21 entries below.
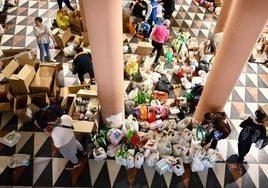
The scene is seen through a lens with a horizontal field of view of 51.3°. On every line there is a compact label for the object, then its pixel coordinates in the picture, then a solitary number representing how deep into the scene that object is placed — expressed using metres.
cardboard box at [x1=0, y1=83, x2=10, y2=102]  5.66
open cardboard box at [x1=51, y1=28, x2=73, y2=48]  7.16
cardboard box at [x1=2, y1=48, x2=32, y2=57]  6.16
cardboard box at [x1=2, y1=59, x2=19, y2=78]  5.61
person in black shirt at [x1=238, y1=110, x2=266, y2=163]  4.68
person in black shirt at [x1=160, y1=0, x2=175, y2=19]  7.88
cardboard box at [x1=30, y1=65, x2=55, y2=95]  5.67
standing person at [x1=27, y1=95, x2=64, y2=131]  4.72
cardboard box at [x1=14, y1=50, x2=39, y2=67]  5.87
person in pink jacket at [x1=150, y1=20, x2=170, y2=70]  6.45
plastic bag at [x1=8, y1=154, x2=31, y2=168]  5.11
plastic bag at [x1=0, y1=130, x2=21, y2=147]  5.38
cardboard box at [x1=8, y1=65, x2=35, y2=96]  5.49
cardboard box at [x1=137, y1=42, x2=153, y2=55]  7.17
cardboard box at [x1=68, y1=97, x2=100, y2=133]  5.12
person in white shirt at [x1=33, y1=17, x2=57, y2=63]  6.14
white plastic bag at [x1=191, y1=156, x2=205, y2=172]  5.03
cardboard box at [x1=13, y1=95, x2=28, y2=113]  5.61
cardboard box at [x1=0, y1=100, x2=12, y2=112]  5.70
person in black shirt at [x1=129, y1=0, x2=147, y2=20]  7.75
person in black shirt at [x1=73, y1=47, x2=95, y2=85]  5.74
